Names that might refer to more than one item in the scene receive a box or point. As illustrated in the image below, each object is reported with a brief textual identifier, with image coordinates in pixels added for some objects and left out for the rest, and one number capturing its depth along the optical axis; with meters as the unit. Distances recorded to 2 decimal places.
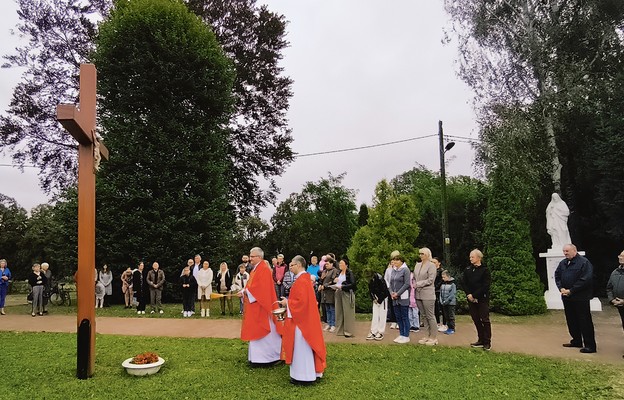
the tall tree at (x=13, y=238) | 34.34
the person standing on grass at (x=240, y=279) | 14.82
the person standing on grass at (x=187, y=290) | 14.37
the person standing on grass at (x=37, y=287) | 14.81
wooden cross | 7.18
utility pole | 17.70
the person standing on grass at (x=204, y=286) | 14.66
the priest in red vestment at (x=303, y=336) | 6.82
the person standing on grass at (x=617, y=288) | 8.58
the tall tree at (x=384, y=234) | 15.92
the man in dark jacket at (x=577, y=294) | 8.74
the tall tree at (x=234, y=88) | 22.81
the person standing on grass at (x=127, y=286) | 16.75
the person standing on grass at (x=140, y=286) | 15.23
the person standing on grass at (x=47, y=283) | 15.45
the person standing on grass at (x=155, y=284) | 14.81
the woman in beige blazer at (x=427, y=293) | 9.60
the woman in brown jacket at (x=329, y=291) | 11.62
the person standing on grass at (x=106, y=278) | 17.22
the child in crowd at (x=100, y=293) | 16.84
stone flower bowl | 7.20
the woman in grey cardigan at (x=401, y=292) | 9.88
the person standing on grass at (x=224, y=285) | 14.95
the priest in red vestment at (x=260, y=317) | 7.96
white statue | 16.47
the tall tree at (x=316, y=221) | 31.20
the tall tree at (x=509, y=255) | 14.52
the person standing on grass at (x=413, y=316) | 11.76
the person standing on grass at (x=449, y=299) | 11.15
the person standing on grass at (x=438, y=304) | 11.82
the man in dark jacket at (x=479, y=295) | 9.01
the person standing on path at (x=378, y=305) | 10.38
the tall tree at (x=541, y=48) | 19.25
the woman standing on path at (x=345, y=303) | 10.84
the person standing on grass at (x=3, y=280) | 15.44
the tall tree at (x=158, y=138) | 17.95
